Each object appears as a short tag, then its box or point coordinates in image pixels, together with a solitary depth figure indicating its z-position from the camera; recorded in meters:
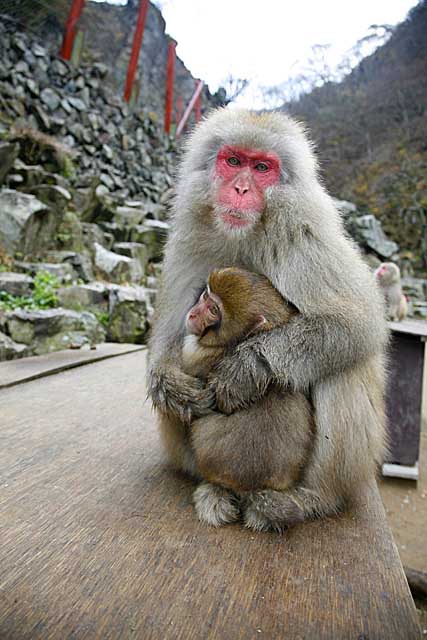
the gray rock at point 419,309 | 12.92
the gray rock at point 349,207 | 16.22
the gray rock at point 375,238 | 15.66
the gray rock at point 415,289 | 14.30
